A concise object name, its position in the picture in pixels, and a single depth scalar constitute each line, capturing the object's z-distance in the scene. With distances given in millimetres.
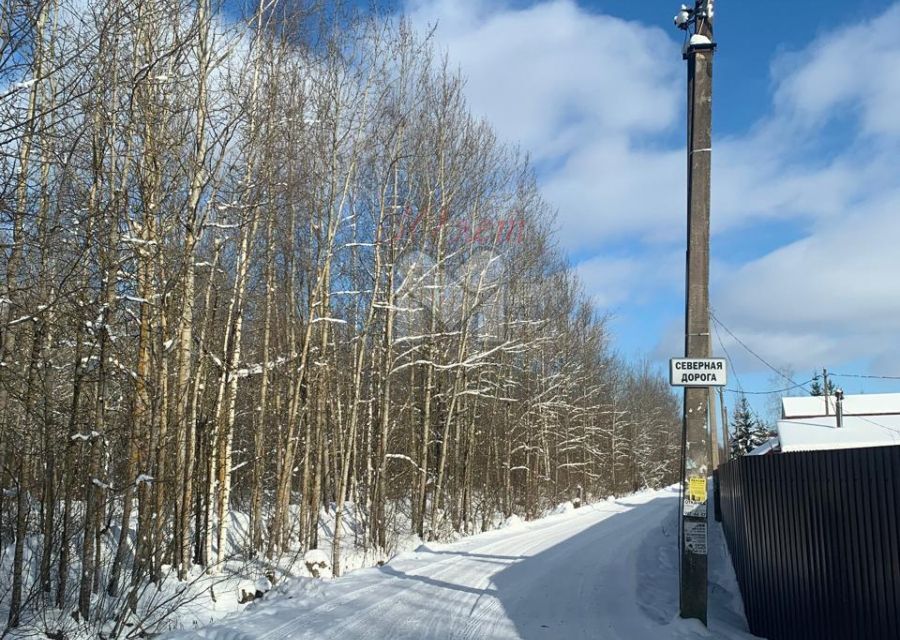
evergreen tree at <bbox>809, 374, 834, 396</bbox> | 90031
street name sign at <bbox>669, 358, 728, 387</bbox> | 8750
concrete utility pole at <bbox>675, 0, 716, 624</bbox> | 8516
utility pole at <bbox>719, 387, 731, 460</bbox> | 47425
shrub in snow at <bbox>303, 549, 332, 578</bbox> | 14305
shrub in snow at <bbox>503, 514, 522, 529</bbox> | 25172
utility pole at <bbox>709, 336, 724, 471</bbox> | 30762
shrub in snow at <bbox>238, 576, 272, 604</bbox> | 10148
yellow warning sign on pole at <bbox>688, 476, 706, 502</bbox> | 8688
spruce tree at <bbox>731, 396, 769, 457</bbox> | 72325
